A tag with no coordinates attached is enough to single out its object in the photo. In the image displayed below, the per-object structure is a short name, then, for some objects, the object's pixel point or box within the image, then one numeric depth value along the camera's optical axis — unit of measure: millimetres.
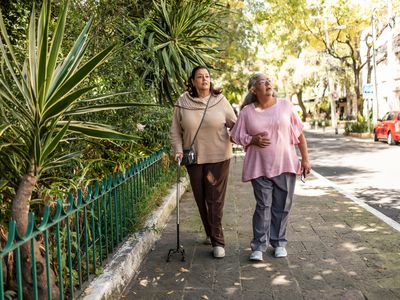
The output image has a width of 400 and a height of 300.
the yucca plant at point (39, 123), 3045
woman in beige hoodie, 4840
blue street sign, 26391
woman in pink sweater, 4582
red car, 20281
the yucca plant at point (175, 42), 8250
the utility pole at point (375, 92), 24484
